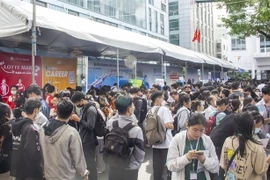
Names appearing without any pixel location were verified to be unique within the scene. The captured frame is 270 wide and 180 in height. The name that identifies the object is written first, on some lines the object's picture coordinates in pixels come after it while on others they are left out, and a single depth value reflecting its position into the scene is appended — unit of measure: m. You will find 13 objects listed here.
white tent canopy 6.37
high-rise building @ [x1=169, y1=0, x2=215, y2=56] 46.47
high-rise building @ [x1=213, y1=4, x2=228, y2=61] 59.31
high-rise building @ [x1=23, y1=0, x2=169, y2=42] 25.98
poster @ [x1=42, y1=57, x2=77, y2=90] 9.61
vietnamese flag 21.81
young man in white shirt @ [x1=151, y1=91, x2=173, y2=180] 4.44
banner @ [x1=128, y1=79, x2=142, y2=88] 11.30
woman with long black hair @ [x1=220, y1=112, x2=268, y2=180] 2.60
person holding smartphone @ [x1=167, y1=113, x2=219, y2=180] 2.68
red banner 8.20
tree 11.75
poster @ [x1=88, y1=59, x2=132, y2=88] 12.18
